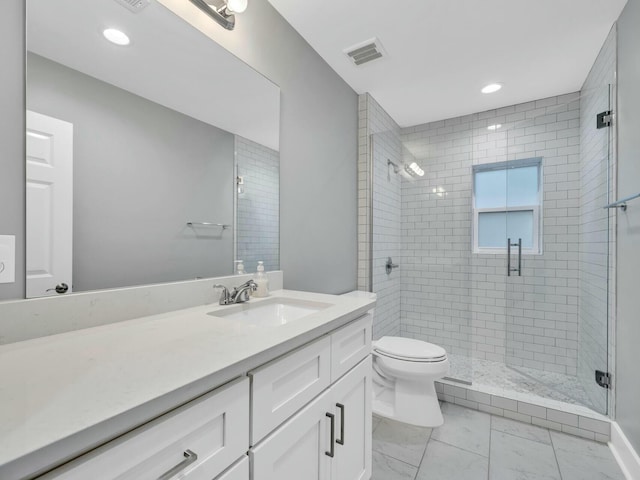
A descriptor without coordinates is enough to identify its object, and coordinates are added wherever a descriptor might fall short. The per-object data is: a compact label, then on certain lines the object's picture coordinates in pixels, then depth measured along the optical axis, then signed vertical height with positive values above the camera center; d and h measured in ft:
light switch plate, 2.61 -0.17
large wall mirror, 2.91 +1.05
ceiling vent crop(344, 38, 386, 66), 6.55 +4.23
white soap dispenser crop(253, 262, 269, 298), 4.85 -0.69
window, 8.28 +1.08
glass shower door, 7.32 -0.12
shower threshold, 6.08 -3.57
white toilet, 6.30 -3.05
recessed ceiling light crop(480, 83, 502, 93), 8.26 +4.24
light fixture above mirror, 4.21 +3.31
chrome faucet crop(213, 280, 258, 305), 4.27 -0.78
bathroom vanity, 1.49 -0.98
